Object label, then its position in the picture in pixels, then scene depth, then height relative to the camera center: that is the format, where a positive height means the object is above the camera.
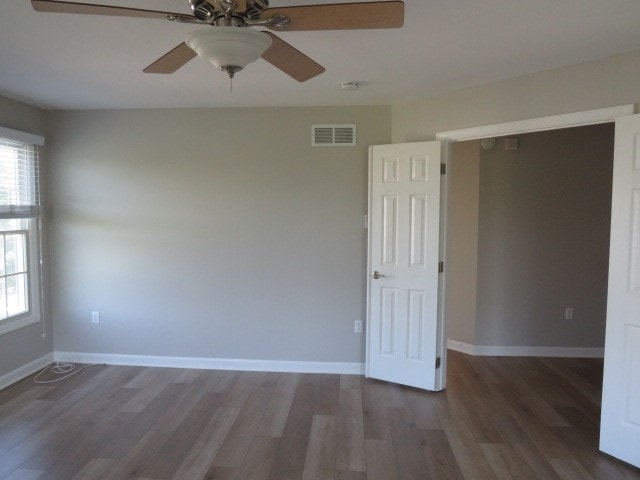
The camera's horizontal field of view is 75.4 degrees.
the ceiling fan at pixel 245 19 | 1.36 +0.70
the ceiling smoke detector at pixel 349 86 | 3.02 +1.02
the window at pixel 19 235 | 3.49 -0.14
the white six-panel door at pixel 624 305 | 2.34 -0.46
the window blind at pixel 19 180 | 3.45 +0.34
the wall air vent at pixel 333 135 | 3.66 +0.78
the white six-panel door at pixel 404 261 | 3.31 -0.31
